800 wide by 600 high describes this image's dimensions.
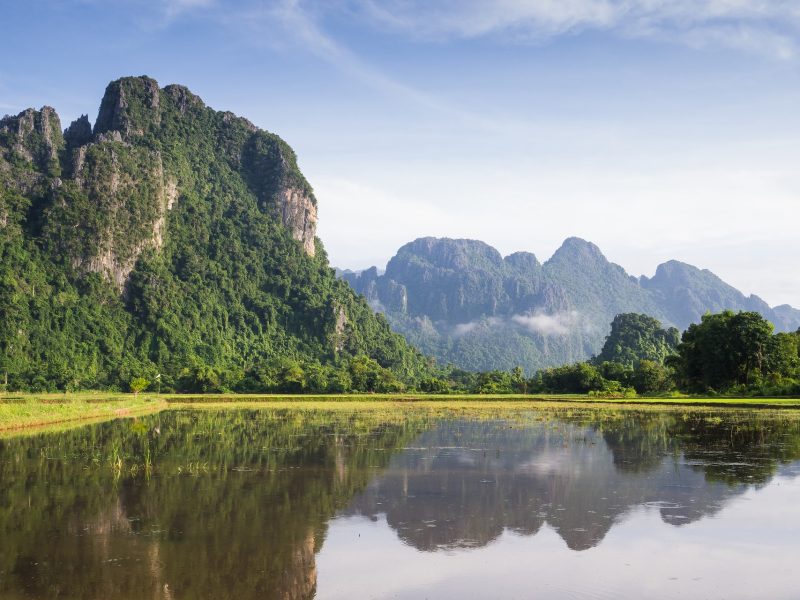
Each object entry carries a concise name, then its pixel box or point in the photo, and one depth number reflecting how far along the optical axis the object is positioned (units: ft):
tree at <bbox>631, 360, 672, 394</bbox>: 282.97
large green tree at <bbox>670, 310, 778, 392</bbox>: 204.44
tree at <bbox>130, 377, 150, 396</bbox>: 284.82
